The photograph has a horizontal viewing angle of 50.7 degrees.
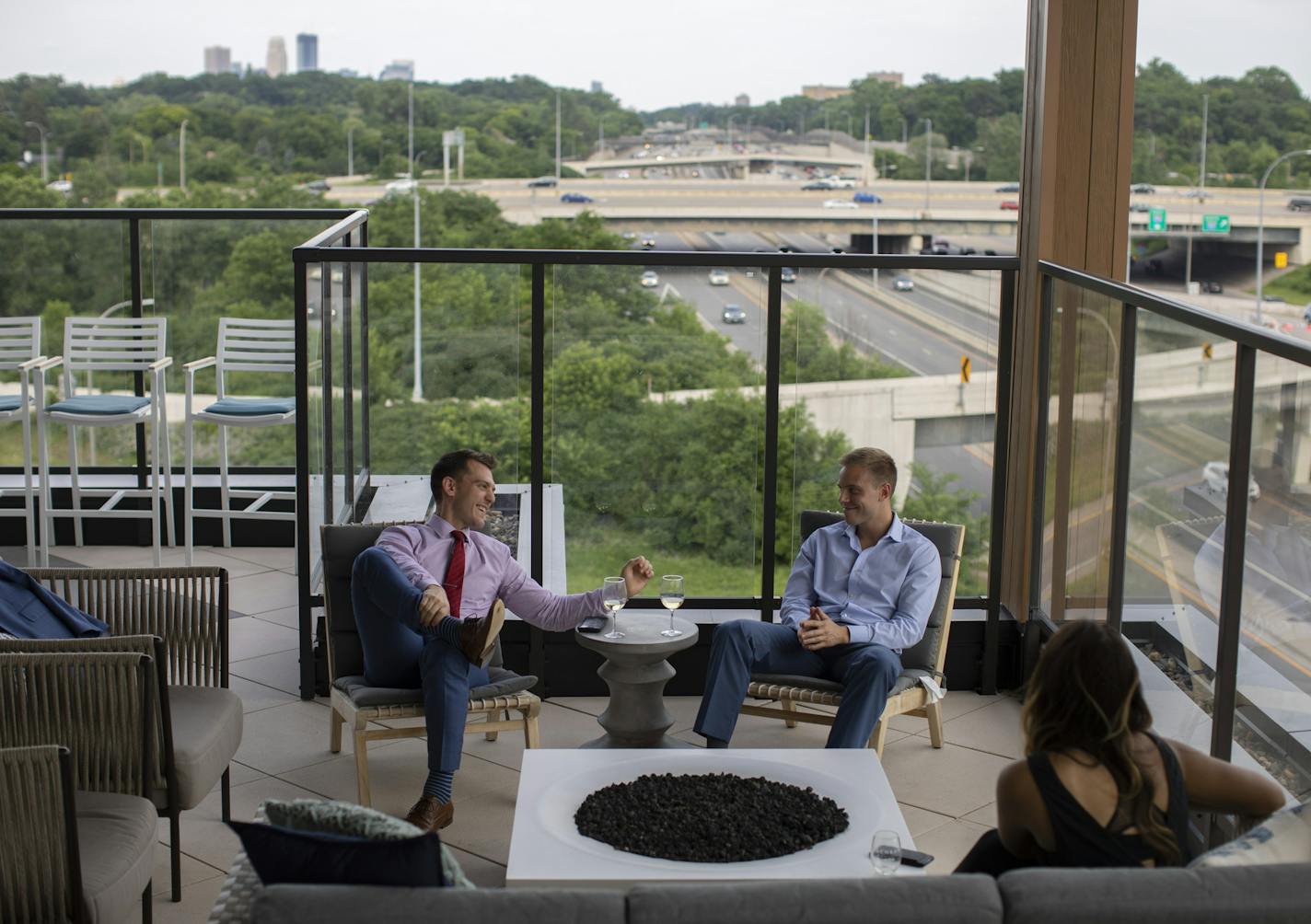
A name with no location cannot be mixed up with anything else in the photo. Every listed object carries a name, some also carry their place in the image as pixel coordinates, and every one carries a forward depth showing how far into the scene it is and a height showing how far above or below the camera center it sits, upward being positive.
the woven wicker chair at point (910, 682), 4.48 -1.37
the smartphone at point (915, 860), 2.96 -1.26
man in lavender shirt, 4.19 -1.10
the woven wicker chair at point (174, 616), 4.08 -1.07
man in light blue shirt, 4.37 -1.17
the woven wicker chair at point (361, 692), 4.32 -1.37
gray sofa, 2.16 -1.00
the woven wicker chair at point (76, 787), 2.81 -1.19
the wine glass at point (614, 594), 4.33 -1.04
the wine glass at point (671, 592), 4.39 -1.05
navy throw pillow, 2.20 -0.96
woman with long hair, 2.47 -0.91
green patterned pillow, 2.29 -0.94
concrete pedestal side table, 4.66 -1.45
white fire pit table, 2.98 -1.30
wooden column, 5.34 +0.48
